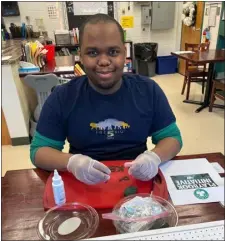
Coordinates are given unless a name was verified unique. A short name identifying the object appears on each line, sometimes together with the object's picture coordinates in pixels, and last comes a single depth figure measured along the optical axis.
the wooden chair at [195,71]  3.77
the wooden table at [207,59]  3.10
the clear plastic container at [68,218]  0.65
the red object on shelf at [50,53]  3.26
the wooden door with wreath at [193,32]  4.37
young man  0.97
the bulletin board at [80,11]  4.82
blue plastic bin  5.40
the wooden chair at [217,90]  3.09
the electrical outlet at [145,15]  5.00
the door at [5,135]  2.65
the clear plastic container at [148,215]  0.63
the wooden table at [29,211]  0.66
